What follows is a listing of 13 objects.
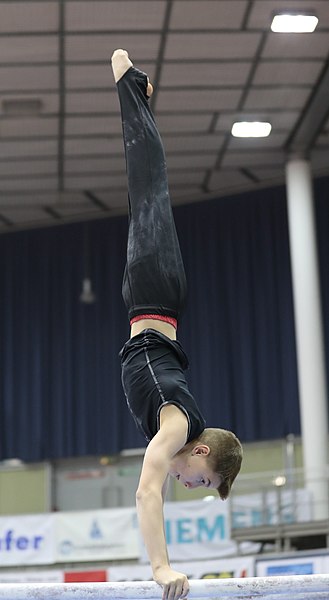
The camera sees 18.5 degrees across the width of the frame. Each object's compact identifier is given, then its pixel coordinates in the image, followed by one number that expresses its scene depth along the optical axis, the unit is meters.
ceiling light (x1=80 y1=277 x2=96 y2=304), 17.12
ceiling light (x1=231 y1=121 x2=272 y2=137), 14.86
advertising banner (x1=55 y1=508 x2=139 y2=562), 14.66
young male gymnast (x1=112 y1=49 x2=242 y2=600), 4.07
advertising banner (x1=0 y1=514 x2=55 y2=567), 14.88
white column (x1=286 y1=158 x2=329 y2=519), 14.62
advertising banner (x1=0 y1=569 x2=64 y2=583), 13.95
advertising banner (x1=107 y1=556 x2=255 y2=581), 11.87
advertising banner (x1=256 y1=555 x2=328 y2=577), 10.99
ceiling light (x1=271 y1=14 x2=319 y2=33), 12.23
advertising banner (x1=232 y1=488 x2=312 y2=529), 13.92
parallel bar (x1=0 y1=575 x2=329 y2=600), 3.81
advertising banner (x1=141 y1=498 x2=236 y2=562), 13.27
